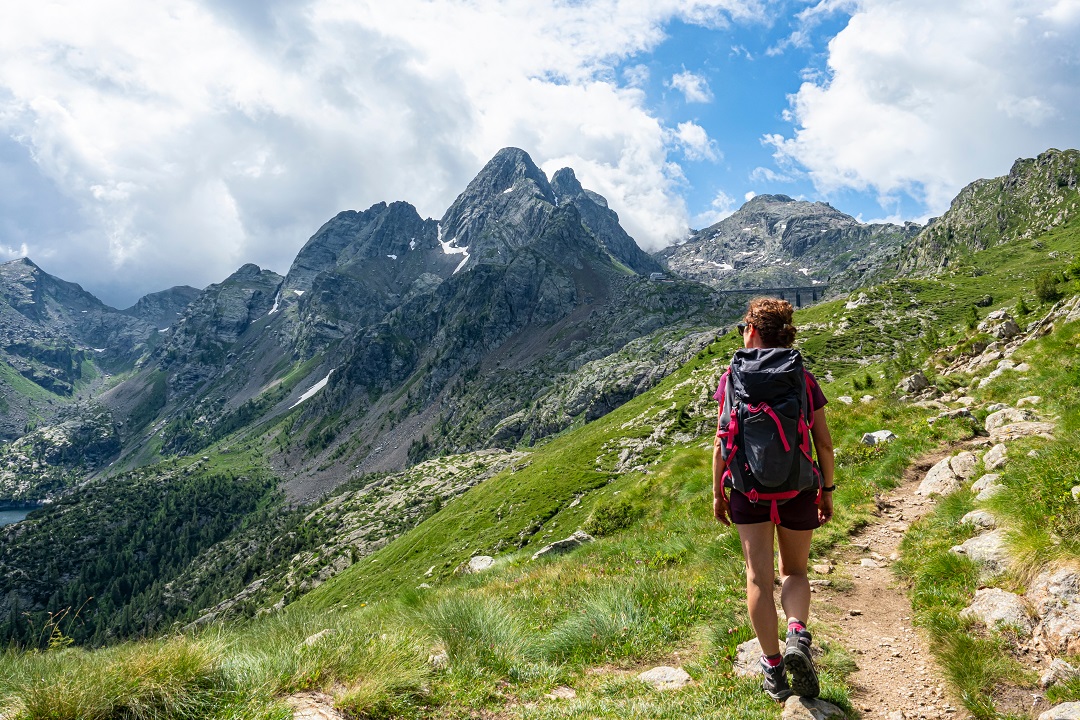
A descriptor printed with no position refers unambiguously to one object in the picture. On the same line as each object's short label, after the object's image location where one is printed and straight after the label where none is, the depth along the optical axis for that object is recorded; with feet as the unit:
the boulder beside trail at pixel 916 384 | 70.28
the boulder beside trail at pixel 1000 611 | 19.34
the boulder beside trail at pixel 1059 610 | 17.58
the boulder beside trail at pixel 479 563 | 63.62
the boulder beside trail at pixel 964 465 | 36.84
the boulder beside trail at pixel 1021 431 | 36.86
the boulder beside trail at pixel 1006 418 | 43.16
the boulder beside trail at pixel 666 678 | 21.17
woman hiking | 18.56
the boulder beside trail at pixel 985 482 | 31.07
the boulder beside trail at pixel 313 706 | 16.80
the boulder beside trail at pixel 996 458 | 33.37
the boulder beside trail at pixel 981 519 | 27.04
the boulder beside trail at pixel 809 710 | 17.06
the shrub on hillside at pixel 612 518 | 67.92
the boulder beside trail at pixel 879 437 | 52.40
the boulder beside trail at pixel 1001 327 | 77.25
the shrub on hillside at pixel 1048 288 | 90.94
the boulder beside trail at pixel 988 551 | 23.55
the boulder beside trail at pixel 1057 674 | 16.06
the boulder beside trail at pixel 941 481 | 37.52
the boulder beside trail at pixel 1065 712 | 14.07
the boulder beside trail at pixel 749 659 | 20.77
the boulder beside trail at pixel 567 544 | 57.82
